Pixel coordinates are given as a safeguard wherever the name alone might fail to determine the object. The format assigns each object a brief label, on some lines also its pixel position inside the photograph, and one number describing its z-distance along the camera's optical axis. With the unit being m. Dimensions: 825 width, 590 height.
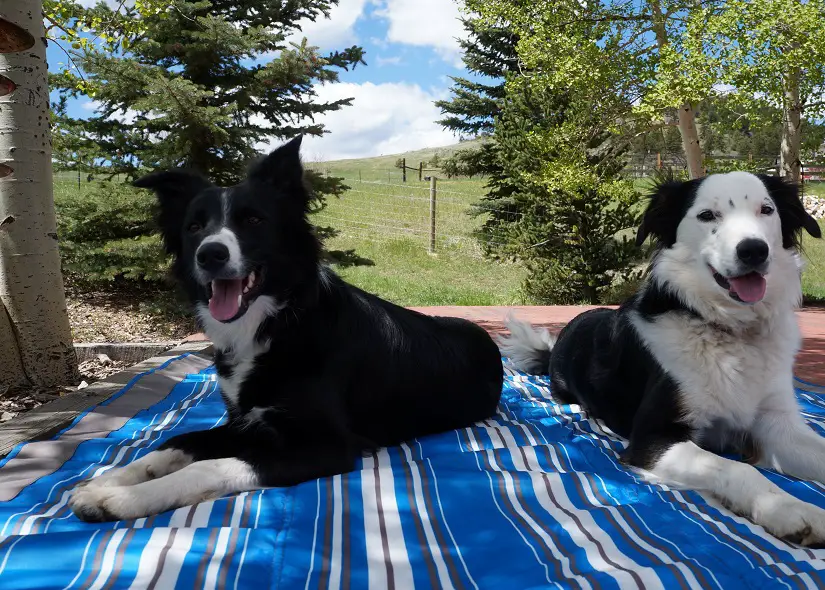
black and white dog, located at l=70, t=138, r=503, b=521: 2.27
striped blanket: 1.58
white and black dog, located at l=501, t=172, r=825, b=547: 2.40
